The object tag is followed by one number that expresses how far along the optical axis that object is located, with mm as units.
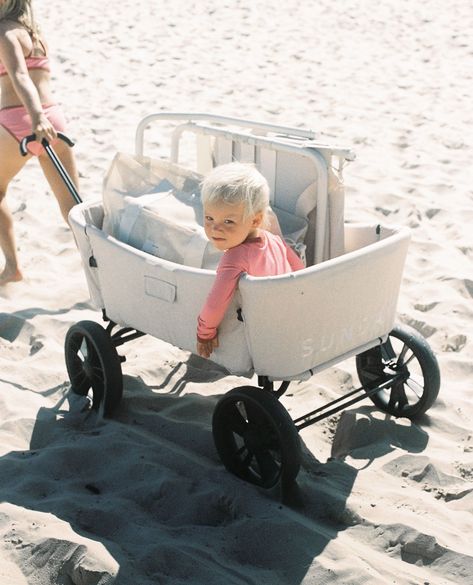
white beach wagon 3178
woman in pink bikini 4355
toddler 3133
